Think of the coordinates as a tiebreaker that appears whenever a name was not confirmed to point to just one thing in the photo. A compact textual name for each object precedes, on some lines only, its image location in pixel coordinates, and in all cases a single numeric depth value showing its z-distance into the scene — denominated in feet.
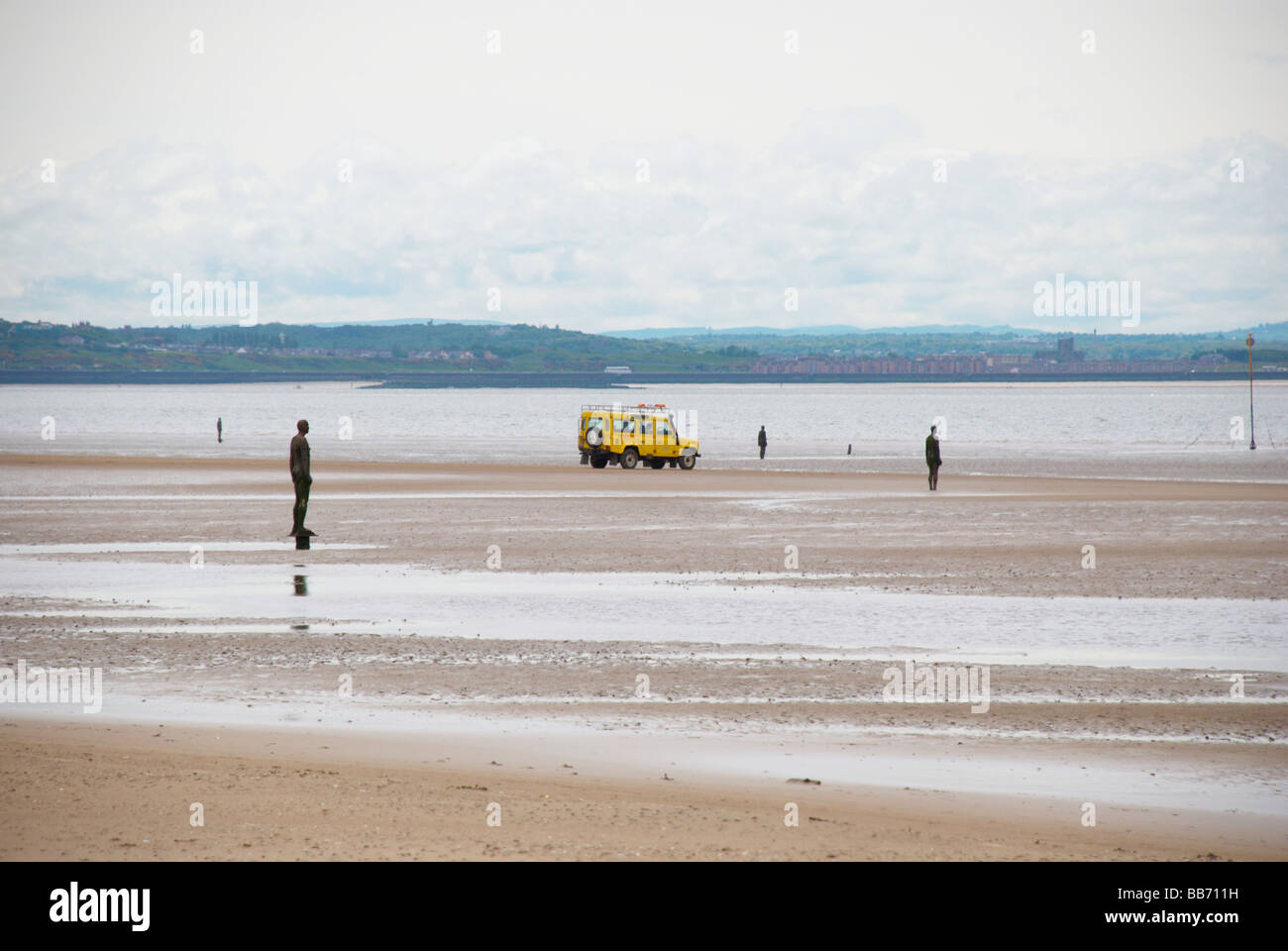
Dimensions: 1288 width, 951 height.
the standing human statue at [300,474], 82.23
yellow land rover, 190.29
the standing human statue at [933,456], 140.15
